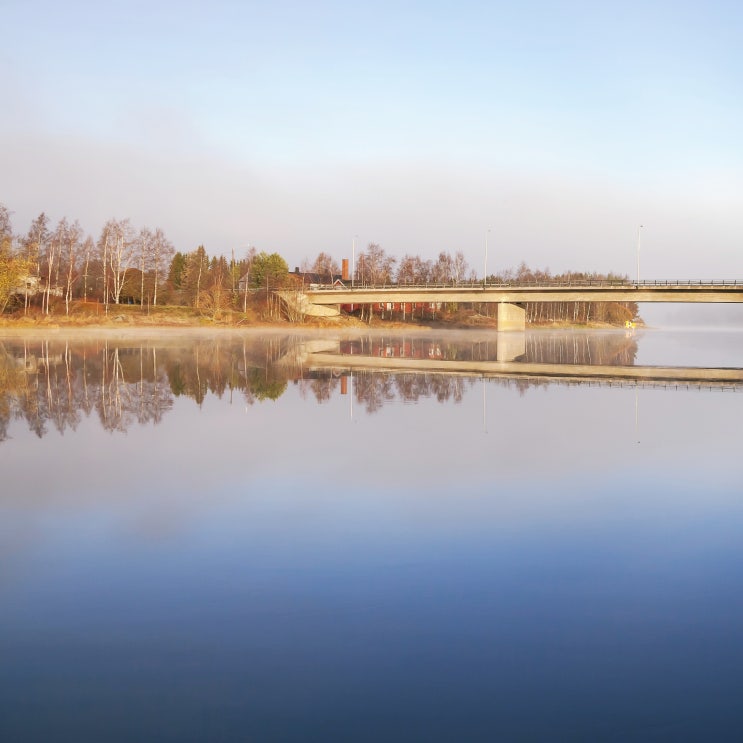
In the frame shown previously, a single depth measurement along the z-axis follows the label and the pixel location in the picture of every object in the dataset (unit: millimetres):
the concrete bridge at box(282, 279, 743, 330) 84875
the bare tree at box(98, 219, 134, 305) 103562
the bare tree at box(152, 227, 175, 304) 111750
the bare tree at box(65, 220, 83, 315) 98175
